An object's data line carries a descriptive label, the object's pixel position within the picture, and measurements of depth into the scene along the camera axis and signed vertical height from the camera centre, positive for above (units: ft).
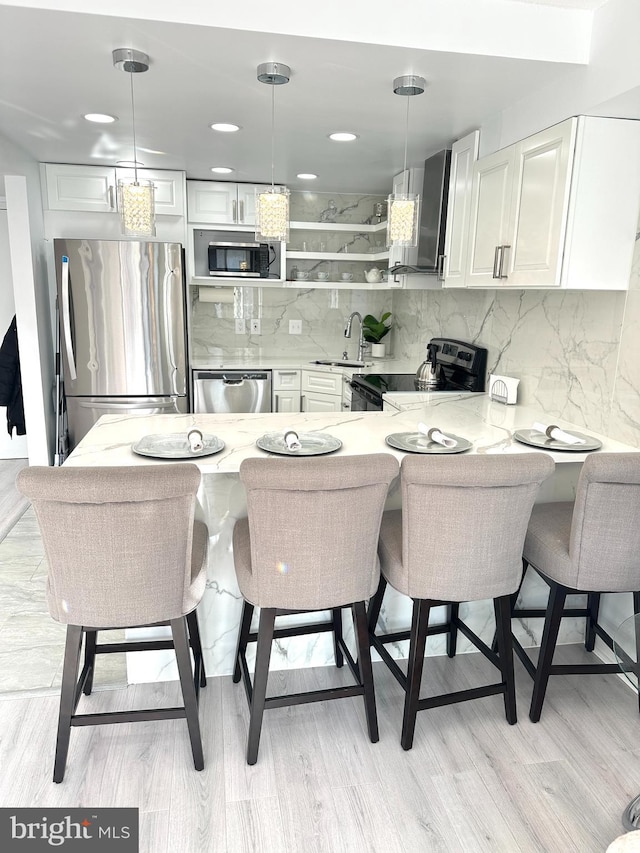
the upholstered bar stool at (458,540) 5.59 -2.34
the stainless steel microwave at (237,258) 15.21 +1.05
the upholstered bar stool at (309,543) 5.32 -2.28
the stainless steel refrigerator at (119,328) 13.25 -0.71
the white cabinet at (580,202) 7.68 +1.41
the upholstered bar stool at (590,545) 5.96 -2.56
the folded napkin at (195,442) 6.58 -1.56
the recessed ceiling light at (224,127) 10.26 +2.95
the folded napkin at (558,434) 7.30 -1.55
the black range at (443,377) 11.90 -1.54
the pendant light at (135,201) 7.00 +1.11
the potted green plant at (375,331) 16.96 -0.80
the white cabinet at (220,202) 14.88 +2.40
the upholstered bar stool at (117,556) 4.97 -2.29
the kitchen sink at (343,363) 15.92 -1.61
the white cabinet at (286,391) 15.87 -2.38
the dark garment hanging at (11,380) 13.67 -1.98
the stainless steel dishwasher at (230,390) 15.31 -2.32
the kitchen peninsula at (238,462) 6.98 -1.77
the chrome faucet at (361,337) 16.65 -0.85
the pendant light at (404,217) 7.54 +1.09
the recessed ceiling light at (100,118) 9.92 +2.95
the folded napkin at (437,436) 7.13 -1.58
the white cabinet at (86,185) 13.75 +2.54
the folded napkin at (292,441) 6.72 -1.56
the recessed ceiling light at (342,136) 10.59 +2.95
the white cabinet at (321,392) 15.47 -2.33
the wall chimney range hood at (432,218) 11.32 +1.70
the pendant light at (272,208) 7.21 +1.12
